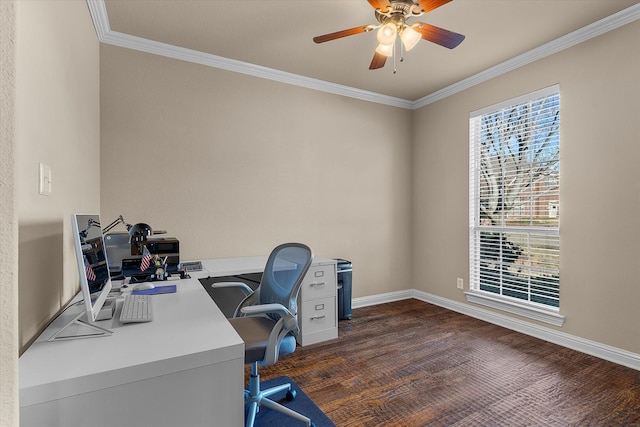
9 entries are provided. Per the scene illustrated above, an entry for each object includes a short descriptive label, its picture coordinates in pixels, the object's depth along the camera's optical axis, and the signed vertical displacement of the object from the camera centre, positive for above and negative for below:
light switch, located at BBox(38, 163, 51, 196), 1.29 +0.14
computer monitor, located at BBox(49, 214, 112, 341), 1.15 -0.25
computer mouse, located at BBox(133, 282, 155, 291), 1.91 -0.45
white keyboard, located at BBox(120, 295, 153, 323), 1.35 -0.43
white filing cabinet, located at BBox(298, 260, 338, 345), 2.94 -0.86
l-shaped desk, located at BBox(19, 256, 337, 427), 0.89 -0.49
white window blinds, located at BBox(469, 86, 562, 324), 3.04 +0.12
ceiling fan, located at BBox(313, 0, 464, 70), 2.00 +1.21
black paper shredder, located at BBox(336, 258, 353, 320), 3.59 -0.85
